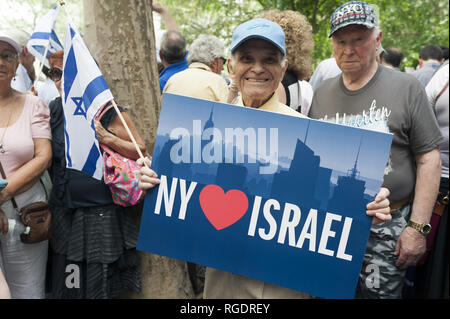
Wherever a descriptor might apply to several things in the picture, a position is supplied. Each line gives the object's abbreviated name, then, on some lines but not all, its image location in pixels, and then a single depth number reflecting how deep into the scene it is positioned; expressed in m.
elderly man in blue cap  1.82
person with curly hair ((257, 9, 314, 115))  2.77
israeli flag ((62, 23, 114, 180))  2.39
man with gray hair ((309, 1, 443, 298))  2.27
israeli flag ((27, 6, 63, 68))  3.54
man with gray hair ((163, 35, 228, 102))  3.54
